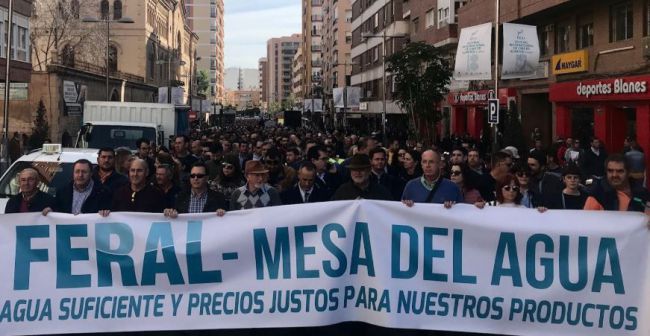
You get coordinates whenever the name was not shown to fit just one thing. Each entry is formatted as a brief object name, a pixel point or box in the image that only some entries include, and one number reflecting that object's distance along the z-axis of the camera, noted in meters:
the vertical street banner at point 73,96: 31.27
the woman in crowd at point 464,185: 8.50
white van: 9.96
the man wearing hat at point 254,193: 7.19
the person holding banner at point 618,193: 6.41
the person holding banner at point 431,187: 7.04
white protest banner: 5.74
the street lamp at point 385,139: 33.48
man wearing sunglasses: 6.96
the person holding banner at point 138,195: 7.05
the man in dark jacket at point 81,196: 7.38
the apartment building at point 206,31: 175.75
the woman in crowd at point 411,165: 10.39
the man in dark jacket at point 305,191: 7.98
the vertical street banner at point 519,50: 20.77
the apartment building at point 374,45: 52.94
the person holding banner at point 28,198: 6.92
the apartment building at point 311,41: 139.38
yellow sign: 26.45
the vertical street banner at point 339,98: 48.13
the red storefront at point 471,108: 33.16
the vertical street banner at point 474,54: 21.09
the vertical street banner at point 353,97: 46.50
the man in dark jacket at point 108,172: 8.79
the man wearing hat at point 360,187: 7.09
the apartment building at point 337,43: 95.94
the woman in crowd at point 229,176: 9.01
